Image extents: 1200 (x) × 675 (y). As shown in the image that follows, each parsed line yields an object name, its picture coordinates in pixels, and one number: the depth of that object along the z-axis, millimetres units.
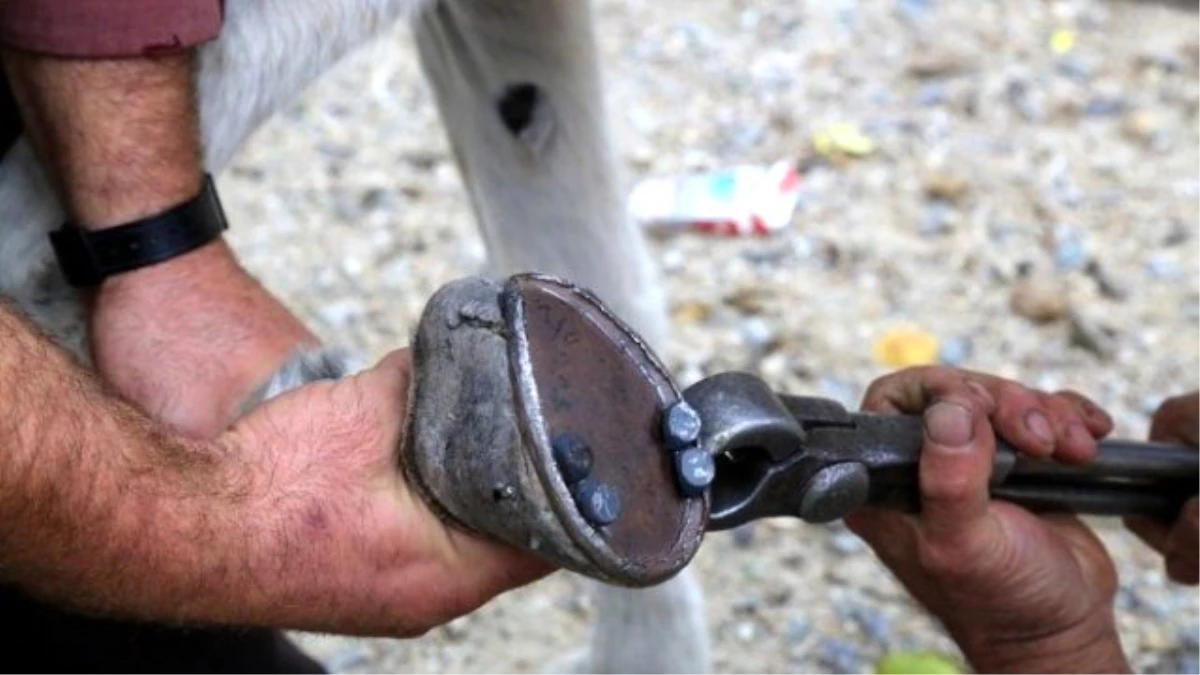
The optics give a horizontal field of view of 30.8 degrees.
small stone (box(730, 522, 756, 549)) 2602
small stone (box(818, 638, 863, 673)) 2436
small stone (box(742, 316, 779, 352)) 2932
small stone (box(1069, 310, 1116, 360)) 2877
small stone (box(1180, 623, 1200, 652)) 2416
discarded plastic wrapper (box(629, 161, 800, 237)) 3186
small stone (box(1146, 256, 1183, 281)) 3047
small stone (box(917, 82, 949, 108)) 3471
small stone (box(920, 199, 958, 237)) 3160
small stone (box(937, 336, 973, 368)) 2883
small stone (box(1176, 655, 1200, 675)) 2391
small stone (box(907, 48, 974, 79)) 3555
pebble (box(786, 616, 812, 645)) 2486
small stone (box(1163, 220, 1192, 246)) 3111
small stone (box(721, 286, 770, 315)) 3020
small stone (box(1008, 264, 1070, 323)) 2947
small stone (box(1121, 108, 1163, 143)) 3346
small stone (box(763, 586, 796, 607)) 2531
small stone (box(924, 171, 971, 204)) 3221
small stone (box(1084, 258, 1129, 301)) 2998
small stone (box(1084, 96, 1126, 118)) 3410
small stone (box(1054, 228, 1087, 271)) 3062
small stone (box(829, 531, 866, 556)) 2574
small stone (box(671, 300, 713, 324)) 3014
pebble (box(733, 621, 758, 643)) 2496
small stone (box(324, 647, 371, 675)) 2488
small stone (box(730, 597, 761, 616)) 2527
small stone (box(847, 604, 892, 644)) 2461
